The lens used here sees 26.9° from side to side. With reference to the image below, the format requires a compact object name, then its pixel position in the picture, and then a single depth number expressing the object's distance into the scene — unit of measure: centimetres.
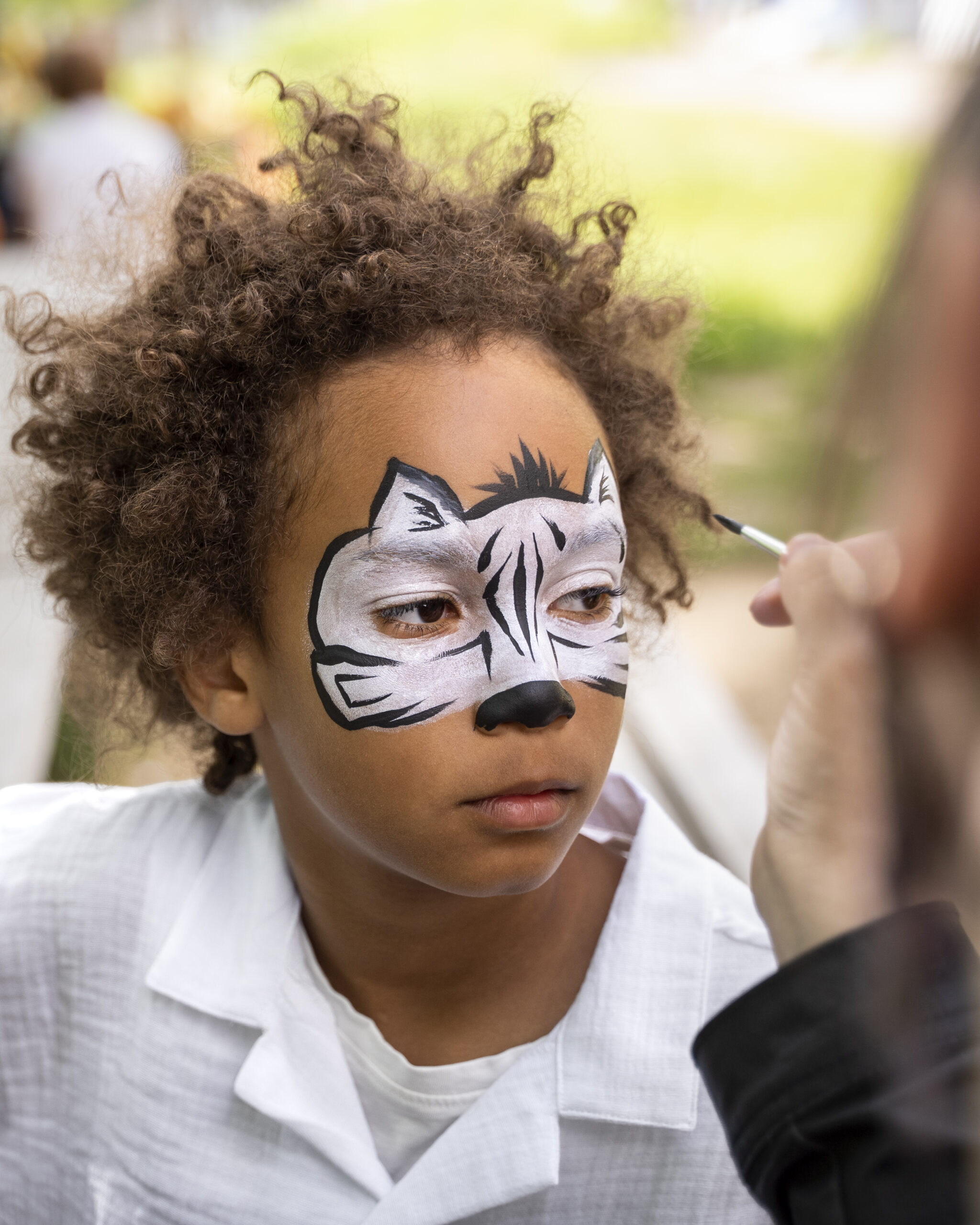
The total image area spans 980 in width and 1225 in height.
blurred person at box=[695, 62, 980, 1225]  32
